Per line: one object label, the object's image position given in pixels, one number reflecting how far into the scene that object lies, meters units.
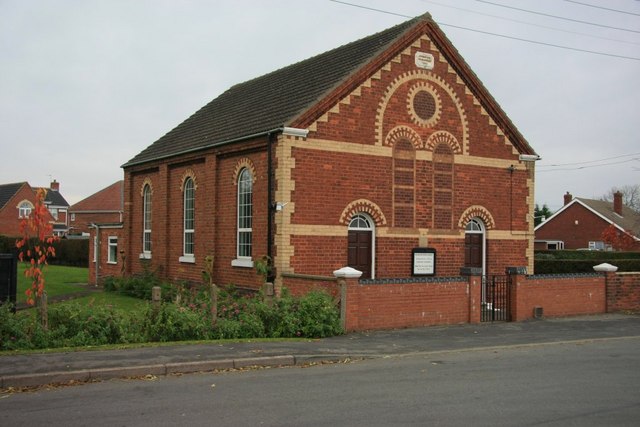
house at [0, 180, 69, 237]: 74.25
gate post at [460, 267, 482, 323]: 18.53
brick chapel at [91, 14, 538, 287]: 19.84
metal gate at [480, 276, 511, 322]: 19.31
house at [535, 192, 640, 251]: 60.58
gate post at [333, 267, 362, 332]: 16.03
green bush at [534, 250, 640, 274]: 31.39
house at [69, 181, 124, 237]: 75.69
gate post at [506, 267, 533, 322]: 19.39
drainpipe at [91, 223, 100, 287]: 31.80
